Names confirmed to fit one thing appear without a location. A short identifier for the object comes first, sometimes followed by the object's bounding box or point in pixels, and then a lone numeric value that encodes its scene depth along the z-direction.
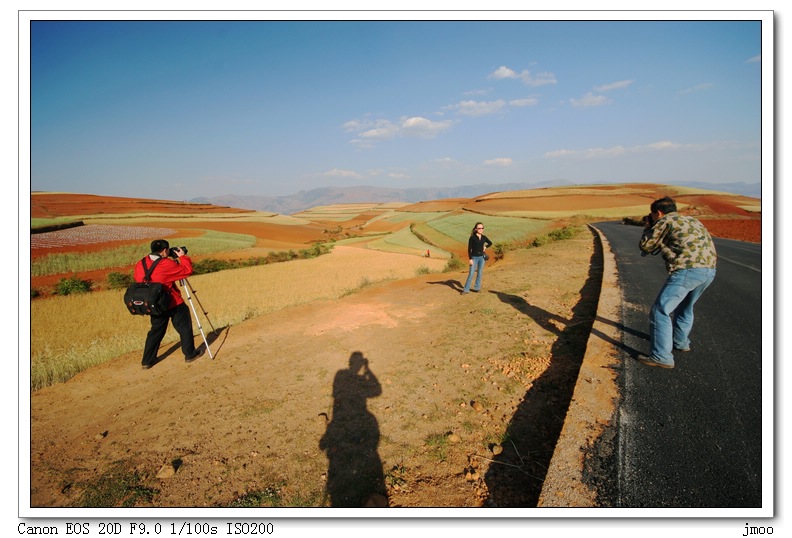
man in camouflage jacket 3.36
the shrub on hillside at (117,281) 15.40
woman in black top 8.72
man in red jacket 5.17
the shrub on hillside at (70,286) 14.04
